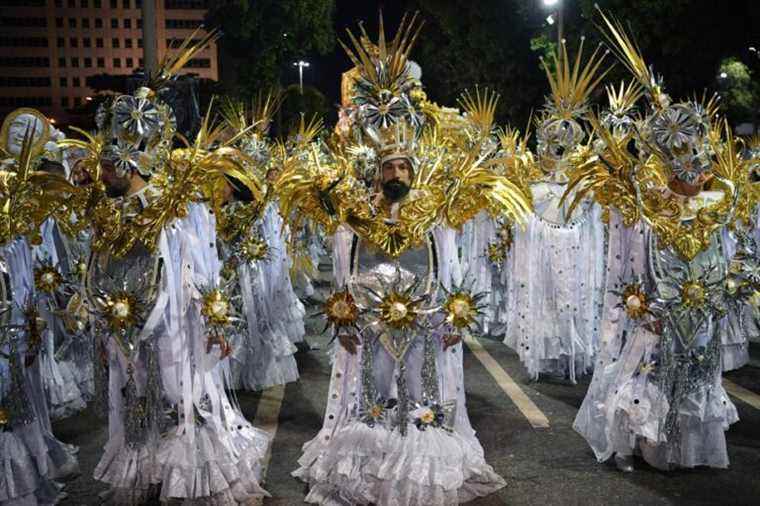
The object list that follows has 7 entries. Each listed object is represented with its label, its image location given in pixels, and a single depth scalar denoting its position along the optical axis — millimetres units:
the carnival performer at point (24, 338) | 4934
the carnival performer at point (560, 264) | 8242
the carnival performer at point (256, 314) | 7909
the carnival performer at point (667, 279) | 5379
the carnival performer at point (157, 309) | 4898
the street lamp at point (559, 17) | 14373
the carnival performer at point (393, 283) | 4902
